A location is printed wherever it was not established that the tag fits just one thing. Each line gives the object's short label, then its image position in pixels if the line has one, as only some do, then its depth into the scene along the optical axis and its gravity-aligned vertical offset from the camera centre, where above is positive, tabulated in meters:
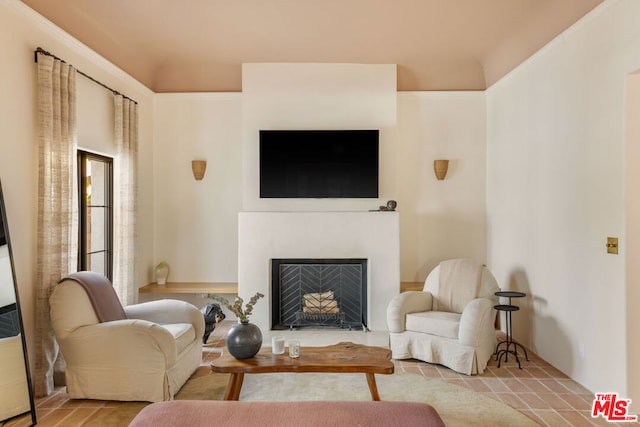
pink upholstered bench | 1.75 -0.81
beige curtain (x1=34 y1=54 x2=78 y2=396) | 3.21 +0.14
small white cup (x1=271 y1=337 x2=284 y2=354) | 3.08 -0.91
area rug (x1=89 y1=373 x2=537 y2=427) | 2.89 -1.32
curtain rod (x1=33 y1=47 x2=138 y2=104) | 3.29 +1.23
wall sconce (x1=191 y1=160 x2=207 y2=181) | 5.47 +0.57
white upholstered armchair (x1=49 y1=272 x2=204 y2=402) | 3.07 -0.94
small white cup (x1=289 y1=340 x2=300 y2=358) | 2.97 -0.90
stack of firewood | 5.11 -1.02
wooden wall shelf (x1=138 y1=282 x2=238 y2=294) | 5.12 -0.86
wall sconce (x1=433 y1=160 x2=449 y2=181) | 5.40 +0.56
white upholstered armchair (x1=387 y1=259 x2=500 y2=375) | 3.70 -0.92
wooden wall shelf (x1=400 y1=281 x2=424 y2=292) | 5.16 -0.85
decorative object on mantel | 5.06 +0.08
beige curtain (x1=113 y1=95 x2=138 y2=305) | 4.54 +0.09
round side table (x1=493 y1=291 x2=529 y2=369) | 3.86 -1.17
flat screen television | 5.15 +0.59
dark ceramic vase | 2.94 -0.84
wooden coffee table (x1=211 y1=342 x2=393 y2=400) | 2.81 -0.96
